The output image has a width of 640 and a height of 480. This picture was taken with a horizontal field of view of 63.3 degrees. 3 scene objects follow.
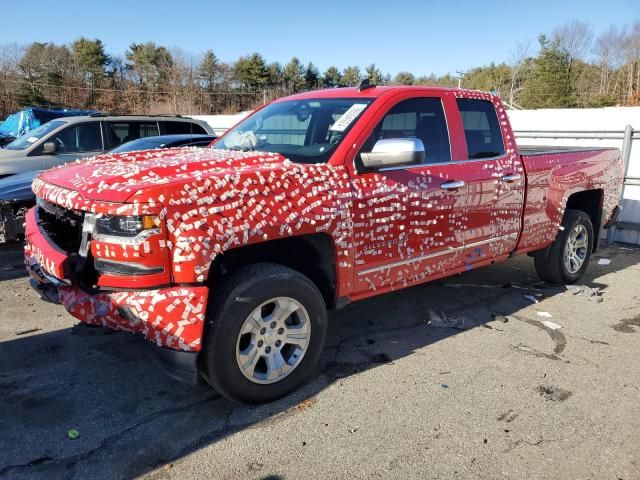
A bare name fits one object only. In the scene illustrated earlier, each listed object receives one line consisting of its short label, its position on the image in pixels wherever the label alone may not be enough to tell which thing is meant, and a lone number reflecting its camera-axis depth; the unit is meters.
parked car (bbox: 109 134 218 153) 7.64
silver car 8.07
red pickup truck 2.77
